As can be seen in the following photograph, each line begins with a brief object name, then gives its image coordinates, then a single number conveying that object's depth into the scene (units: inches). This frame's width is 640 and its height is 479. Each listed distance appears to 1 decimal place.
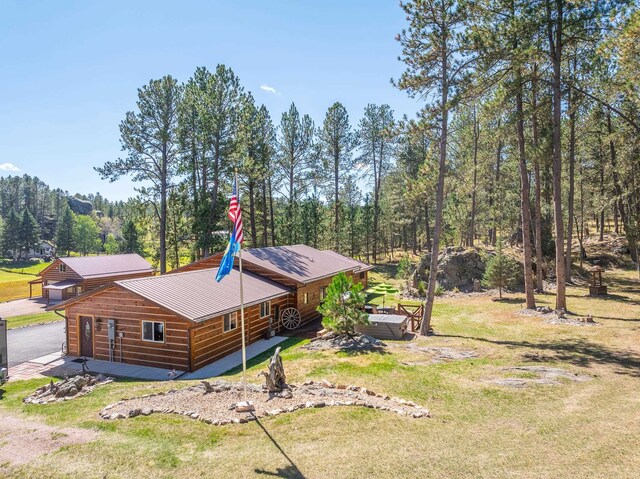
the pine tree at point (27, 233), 3058.6
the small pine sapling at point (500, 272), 949.8
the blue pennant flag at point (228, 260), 370.6
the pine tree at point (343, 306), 643.5
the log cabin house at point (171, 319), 564.4
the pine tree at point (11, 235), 3051.2
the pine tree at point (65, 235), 3006.9
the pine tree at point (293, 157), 1531.7
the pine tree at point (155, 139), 1176.2
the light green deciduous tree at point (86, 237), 3341.5
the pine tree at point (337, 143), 1624.0
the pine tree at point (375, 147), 1674.5
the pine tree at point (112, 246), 3240.7
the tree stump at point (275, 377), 398.3
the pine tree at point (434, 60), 613.9
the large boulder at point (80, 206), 5019.2
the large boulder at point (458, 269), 1100.5
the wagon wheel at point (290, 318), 812.3
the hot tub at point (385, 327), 678.5
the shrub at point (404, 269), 1252.6
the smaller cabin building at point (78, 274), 1275.8
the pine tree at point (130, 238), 2416.3
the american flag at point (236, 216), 371.9
